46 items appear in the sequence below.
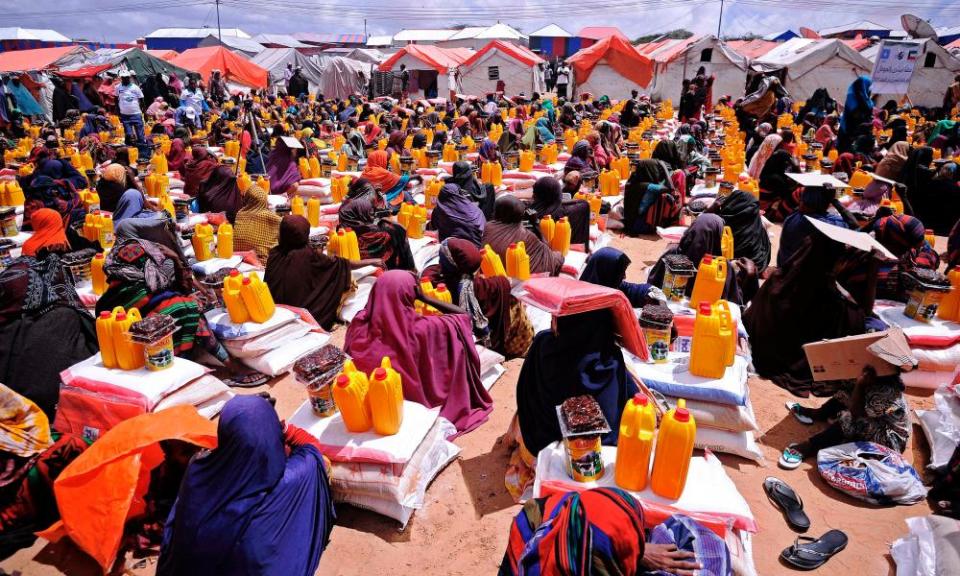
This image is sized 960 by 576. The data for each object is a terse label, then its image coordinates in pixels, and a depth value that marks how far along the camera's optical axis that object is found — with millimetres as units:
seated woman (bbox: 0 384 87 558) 2887
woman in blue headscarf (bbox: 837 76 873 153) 10891
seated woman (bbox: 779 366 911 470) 3271
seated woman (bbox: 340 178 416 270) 5914
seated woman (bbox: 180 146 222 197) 8617
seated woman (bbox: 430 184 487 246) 6617
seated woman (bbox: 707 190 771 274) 5913
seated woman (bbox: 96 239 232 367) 4094
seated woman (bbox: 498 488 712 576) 1750
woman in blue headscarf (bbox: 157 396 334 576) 2299
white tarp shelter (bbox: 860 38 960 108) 18000
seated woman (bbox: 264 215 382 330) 5129
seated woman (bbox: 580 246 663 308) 3459
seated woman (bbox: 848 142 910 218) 7828
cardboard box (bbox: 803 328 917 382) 3096
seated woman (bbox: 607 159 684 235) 7762
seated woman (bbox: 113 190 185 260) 5105
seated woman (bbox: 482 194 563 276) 5488
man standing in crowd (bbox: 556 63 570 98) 23297
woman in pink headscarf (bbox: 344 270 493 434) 3717
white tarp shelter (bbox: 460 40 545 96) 21828
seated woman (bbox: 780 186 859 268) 5395
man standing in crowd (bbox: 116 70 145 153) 13859
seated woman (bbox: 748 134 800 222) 8133
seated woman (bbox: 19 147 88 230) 6947
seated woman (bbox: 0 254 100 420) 3758
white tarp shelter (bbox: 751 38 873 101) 18969
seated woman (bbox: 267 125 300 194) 9102
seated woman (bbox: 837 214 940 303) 4922
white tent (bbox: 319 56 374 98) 24500
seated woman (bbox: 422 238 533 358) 4531
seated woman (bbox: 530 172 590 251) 6590
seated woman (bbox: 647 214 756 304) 4703
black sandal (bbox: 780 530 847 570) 2789
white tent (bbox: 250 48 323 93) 25953
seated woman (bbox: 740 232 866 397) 4203
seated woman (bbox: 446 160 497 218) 7332
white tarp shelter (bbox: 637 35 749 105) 20531
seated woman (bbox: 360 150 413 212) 8039
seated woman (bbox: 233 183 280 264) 6297
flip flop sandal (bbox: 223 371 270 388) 4406
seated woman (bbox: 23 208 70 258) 5523
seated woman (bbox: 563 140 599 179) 8594
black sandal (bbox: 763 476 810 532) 3029
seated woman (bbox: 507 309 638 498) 2906
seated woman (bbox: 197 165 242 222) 7836
